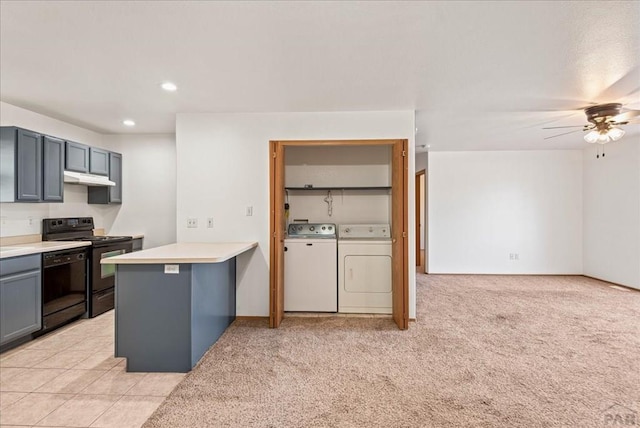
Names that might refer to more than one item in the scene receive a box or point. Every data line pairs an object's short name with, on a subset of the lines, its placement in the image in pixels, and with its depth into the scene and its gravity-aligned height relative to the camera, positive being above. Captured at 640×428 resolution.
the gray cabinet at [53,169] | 3.31 +0.51
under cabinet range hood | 3.60 +0.45
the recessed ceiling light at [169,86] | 2.72 +1.16
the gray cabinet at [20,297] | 2.65 -0.74
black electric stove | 3.59 -0.42
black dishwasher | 3.05 -0.76
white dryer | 3.75 -0.76
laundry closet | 3.75 -0.20
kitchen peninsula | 2.40 -0.78
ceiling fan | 3.09 +0.96
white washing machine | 3.75 -0.74
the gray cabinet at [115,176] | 4.27 +0.55
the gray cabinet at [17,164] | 3.00 +0.51
